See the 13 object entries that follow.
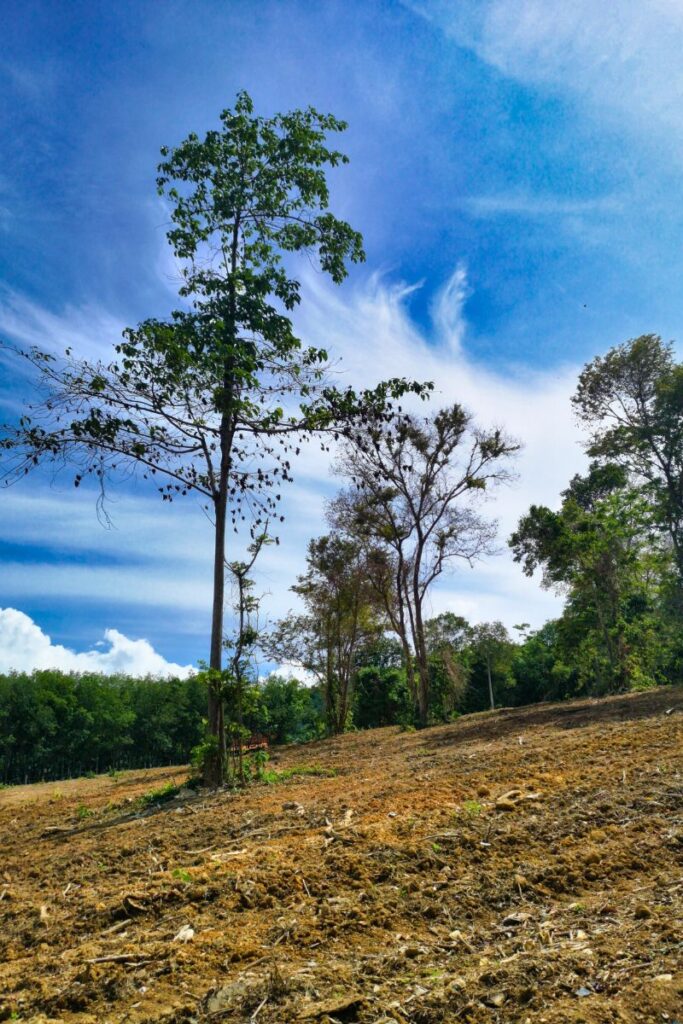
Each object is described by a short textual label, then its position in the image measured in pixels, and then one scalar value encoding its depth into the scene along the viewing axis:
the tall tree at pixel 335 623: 24.47
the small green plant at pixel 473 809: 5.04
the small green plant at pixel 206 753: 9.20
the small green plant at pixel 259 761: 9.58
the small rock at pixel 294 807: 6.32
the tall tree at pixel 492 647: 44.88
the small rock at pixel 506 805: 5.12
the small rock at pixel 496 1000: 2.41
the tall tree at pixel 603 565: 21.44
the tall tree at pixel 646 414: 20.52
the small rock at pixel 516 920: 3.21
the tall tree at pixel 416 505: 19.31
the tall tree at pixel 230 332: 9.77
